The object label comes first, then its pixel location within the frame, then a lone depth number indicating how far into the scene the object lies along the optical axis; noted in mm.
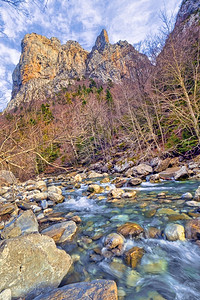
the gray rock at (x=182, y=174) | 7207
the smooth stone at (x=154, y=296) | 1956
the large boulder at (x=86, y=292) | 1678
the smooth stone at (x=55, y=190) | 7967
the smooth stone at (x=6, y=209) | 5539
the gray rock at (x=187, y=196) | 4796
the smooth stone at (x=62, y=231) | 3511
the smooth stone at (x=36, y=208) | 5855
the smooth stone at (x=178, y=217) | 3588
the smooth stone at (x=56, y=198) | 6836
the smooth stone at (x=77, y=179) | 11811
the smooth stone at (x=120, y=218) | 4164
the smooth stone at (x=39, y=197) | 7381
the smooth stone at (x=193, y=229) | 2879
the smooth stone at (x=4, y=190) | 9941
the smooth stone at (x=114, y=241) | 2959
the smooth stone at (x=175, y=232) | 2951
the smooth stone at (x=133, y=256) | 2555
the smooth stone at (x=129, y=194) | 5979
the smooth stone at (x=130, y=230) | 3297
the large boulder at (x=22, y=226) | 3529
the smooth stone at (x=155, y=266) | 2396
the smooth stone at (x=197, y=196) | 4457
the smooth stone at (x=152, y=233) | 3193
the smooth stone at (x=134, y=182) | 7770
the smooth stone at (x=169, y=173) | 7809
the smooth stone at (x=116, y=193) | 6296
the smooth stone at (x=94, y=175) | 12555
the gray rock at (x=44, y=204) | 6121
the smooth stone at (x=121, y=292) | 2062
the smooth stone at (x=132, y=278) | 2221
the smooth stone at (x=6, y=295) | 1753
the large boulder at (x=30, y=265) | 1918
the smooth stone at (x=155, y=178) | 7777
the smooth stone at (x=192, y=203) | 4205
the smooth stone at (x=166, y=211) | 3963
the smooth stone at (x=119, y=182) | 8056
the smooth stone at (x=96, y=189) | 7609
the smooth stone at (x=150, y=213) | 4090
